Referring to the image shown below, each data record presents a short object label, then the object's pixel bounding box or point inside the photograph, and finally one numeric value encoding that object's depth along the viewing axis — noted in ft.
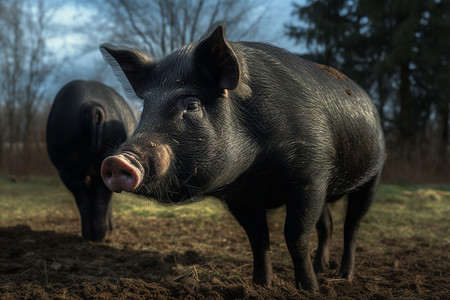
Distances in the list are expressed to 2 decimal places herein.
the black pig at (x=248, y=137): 6.46
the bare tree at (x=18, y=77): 57.11
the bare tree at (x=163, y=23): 64.80
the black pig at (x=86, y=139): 14.73
